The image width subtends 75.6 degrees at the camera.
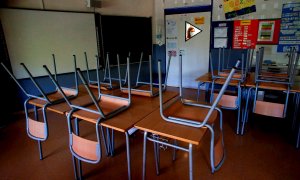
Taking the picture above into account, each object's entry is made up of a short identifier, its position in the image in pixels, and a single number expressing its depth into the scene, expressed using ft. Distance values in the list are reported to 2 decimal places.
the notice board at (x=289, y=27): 11.62
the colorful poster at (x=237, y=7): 12.85
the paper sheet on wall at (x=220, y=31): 13.99
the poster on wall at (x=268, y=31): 12.36
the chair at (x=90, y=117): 4.76
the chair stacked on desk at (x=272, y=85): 7.34
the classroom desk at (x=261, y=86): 7.46
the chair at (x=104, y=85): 7.91
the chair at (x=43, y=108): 5.98
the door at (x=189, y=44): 14.90
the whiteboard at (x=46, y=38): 10.40
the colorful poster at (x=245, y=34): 13.05
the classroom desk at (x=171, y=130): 3.81
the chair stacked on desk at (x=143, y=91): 6.59
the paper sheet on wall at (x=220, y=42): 14.17
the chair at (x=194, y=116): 4.04
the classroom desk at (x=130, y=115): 4.53
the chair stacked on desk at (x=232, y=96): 8.21
